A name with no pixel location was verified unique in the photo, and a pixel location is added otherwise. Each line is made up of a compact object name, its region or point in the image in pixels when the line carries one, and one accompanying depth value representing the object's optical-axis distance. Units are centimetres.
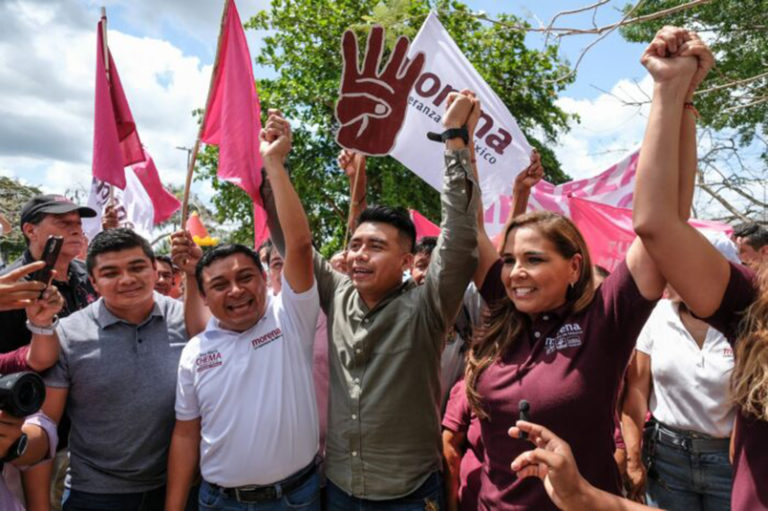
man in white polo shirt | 236
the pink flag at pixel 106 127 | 412
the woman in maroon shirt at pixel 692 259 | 145
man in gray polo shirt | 250
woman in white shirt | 279
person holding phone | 354
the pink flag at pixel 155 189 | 585
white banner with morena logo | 381
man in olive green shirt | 222
